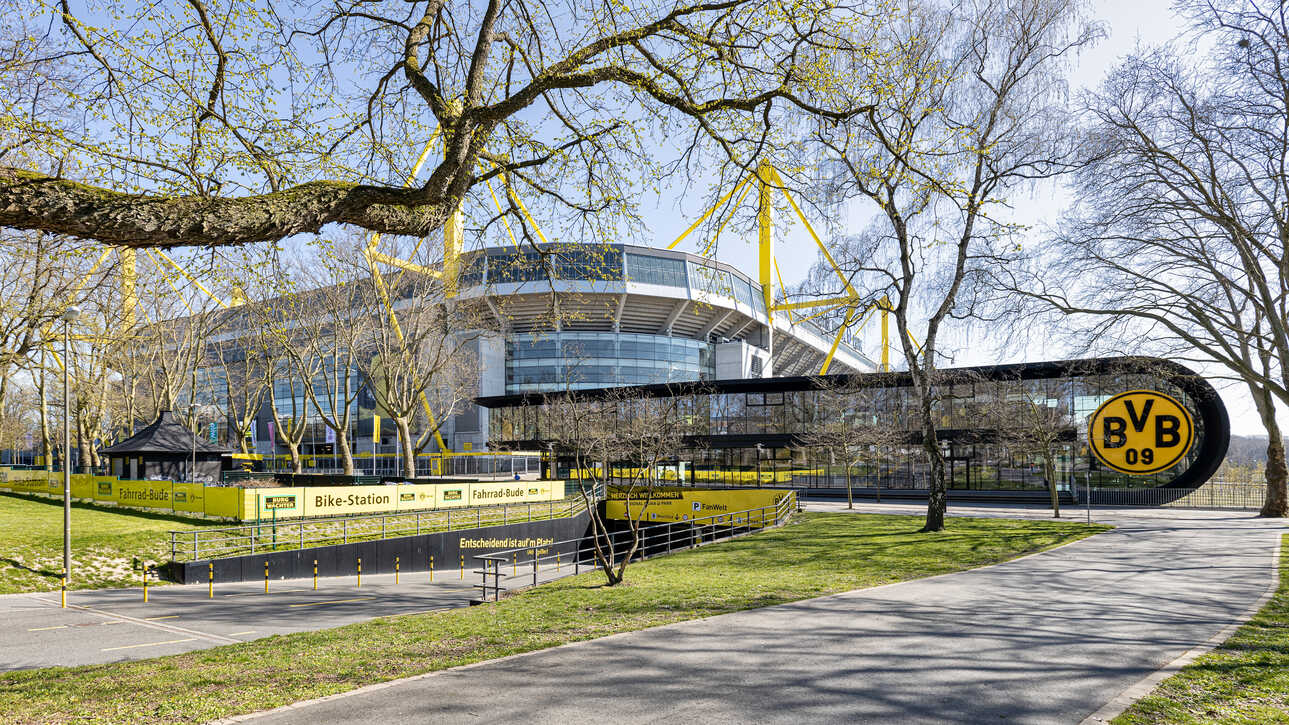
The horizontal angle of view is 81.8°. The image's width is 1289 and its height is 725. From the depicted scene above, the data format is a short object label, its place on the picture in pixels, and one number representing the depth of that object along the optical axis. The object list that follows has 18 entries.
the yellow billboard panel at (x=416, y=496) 25.38
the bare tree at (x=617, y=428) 39.69
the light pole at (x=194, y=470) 30.94
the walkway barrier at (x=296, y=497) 22.12
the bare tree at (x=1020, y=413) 33.69
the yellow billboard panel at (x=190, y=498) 23.91
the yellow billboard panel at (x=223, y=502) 22.22
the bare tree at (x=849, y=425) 39.47
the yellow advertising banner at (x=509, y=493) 28.03
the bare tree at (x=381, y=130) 5.14
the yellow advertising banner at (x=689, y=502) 30.42
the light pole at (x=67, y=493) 16.25
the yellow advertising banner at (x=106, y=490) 27.78
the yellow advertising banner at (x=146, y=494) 25.41
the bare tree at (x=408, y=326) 33.06
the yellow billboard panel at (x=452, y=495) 26.53
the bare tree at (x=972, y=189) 19.03
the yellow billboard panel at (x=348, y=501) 22.69
